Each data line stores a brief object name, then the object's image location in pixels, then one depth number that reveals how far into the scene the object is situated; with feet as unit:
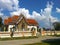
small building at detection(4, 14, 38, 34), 77.48
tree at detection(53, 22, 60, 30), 108.67
